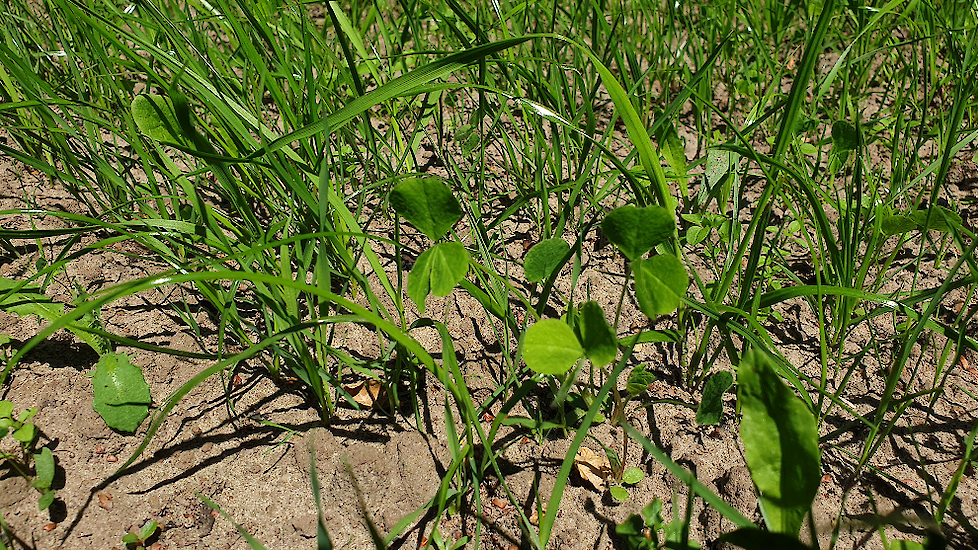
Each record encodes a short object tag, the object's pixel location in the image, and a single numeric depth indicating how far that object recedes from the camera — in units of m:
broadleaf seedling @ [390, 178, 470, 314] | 0.19
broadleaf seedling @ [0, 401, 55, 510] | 0.21
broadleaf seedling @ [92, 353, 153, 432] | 0.23
